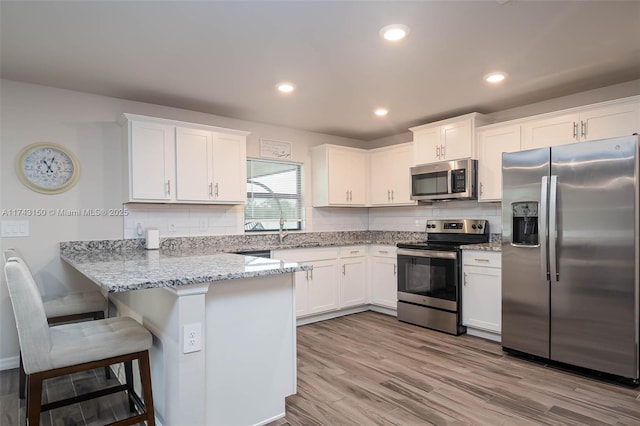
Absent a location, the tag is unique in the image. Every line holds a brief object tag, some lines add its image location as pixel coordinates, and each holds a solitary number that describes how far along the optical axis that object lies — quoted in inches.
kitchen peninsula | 69.9
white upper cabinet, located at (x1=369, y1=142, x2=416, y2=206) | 184.7
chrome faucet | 177.8
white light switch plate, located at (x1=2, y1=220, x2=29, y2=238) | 120.0
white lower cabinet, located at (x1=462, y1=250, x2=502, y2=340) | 139.2
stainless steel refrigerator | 104.0
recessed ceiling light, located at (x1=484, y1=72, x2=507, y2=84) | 119.5
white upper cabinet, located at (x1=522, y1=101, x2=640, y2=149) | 117.7
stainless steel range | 150.7
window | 176.6
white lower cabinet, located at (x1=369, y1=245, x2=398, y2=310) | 176.6
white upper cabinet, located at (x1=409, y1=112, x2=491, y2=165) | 153.9
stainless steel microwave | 153.5
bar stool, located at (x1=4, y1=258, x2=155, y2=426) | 63.3
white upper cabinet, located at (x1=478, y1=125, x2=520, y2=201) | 144.0
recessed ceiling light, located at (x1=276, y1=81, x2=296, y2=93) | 127.5
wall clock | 123.3
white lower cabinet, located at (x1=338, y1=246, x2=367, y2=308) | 178.7
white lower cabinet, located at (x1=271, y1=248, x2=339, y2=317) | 162.4
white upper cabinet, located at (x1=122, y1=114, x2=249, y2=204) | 132.4
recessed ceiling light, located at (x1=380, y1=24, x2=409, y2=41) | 89.6
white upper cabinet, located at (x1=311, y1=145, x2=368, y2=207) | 188.4
